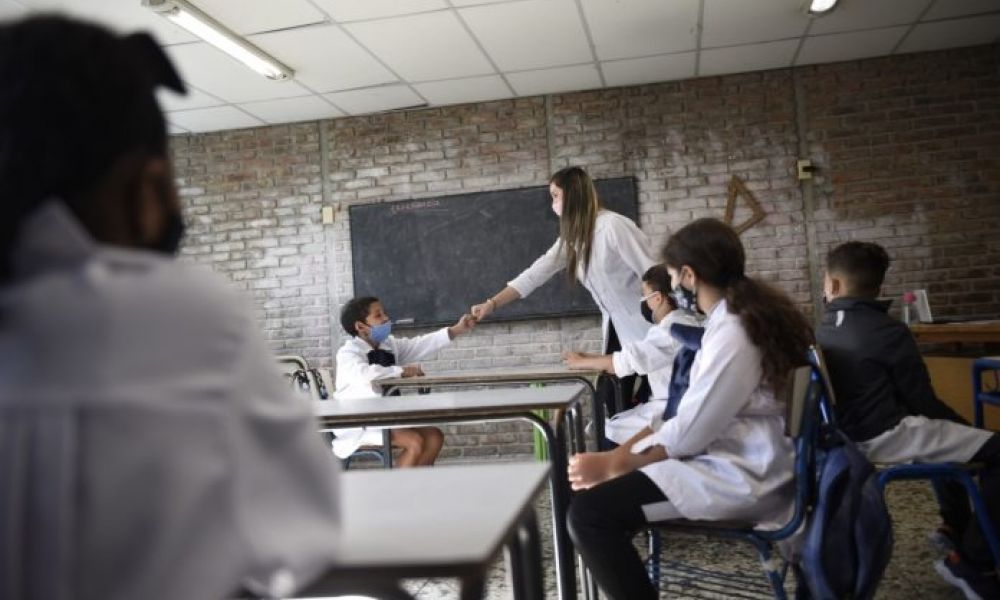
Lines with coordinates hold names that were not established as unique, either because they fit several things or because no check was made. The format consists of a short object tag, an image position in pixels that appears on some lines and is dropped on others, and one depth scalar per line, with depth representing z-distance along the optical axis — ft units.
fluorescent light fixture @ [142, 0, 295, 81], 12.05
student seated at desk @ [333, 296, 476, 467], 12.21
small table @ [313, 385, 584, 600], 6.15
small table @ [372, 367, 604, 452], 10.69
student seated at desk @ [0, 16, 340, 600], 1.72
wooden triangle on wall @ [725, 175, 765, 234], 17.43
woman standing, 11.96
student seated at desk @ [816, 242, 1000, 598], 6.85
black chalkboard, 17.98
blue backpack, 5.05
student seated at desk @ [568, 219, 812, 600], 5.67
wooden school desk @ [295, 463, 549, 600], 2.34
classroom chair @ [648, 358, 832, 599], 5.29
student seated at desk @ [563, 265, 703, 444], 9.80
